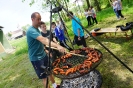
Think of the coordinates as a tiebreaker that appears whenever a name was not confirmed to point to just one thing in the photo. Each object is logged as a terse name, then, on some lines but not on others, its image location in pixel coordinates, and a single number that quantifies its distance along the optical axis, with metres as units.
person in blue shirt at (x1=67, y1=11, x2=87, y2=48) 3.68
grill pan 2.02
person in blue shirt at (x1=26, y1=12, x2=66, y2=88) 2.09
